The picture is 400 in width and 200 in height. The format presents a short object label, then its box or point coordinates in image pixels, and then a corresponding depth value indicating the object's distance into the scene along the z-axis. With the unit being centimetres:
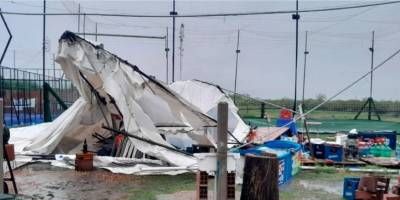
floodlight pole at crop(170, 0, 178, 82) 1612
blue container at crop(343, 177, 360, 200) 675
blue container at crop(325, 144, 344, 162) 1083
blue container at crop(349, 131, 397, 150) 1262
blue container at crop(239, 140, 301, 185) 797
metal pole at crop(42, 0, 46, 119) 1660
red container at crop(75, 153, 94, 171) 904
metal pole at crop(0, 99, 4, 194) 550
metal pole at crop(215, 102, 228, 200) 505
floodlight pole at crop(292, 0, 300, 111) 1609
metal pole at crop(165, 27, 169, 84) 1734
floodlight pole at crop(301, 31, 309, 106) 2050
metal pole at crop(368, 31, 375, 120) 2032
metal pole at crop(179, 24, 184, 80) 1794
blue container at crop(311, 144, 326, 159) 1109
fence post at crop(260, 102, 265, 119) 2306
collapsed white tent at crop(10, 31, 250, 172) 945
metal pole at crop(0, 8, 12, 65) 959
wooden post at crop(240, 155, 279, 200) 581
